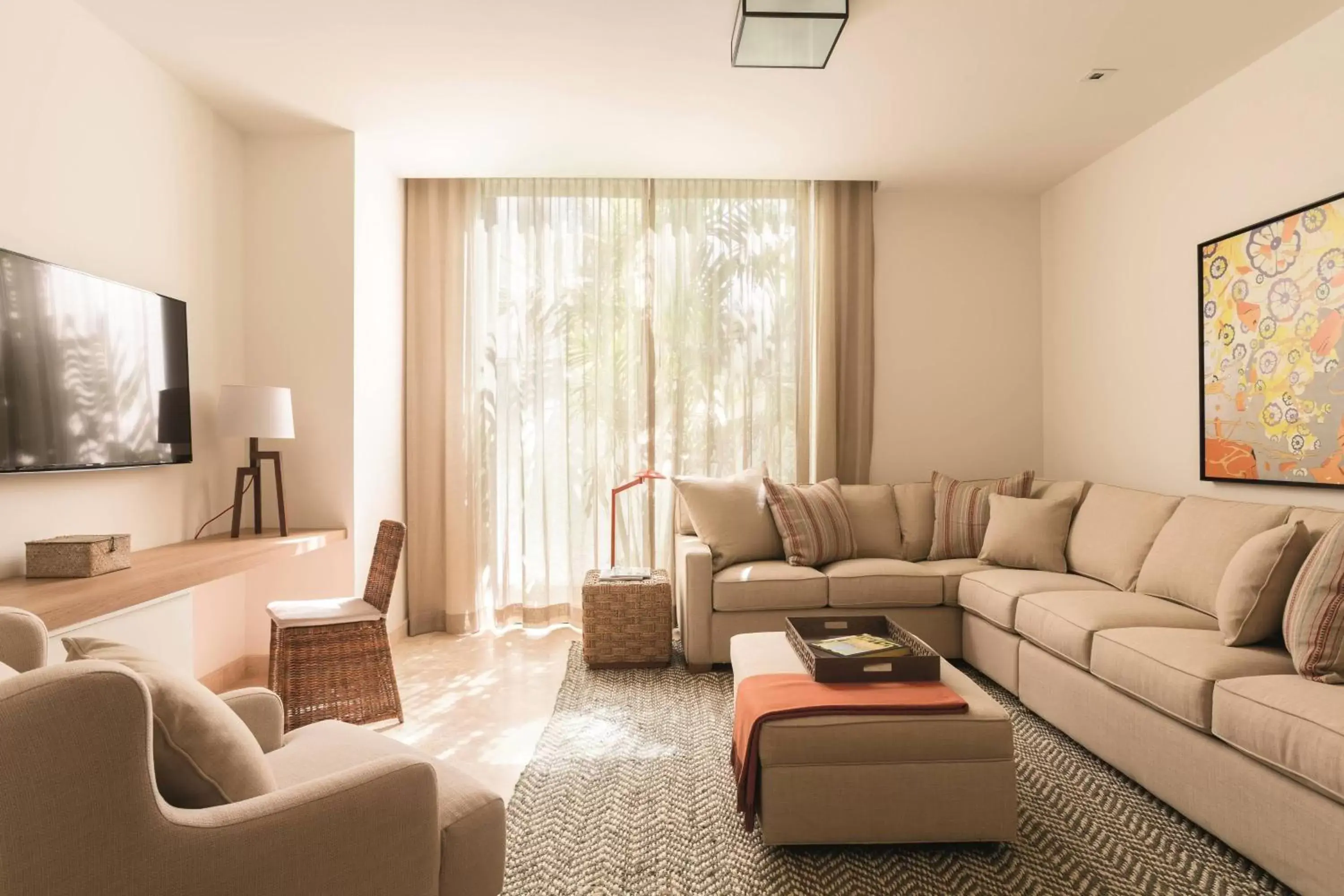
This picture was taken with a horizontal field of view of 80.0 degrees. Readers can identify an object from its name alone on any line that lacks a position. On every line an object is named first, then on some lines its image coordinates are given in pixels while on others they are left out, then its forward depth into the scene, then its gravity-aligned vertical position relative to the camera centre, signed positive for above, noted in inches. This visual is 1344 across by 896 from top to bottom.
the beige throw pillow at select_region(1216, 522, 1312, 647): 95.7 -18.7
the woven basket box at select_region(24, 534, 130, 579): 100.3 -14.9
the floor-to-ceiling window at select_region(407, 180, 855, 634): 188.1 +16.6
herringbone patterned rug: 80.0 -44.9
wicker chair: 123.3 -34.1
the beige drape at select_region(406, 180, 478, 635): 187.2 +5.7
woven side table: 156.6 -37.8
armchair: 39.9 -22.2
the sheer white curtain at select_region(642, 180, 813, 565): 190.7 +25.9
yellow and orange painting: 118.3 +13.0
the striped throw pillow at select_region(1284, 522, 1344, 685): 83.9 -19.9
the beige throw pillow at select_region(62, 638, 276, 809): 47.5 -18.9
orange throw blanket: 84.9 -28.9
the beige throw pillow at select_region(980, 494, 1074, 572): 151.0 -19.6
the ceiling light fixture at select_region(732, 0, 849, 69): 109.3 +58.2
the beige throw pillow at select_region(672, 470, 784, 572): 160.7 -17.1
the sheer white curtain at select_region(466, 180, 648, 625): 189.3 +15.1
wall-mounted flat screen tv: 100.9 +9.5
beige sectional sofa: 76.9 -28.8
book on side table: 161.8 -28.3
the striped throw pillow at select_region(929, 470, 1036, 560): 167.3 -17.3
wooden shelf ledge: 88.9 -17.9
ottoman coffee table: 83.7 -36.4
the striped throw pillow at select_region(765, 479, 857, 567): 159.8 -18.2
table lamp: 138.2 +3.5
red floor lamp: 170.2 -9.5
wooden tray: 92.3 -27.1
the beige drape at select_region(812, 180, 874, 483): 191.8 +24.5
